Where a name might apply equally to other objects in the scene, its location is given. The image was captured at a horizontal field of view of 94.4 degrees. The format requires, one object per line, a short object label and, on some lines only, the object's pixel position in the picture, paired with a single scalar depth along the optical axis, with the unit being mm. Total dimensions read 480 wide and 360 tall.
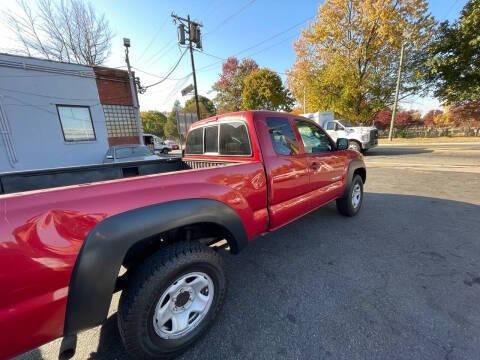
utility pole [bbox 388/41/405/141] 16739
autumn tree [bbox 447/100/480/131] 25191
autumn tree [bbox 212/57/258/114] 37375
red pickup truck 1102
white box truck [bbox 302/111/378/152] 12781
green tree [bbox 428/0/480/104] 12492
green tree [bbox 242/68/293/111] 29688
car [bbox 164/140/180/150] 29673
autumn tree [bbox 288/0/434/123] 16781
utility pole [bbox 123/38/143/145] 13430
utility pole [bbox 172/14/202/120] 14570
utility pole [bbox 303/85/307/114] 22422
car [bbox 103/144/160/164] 8406
